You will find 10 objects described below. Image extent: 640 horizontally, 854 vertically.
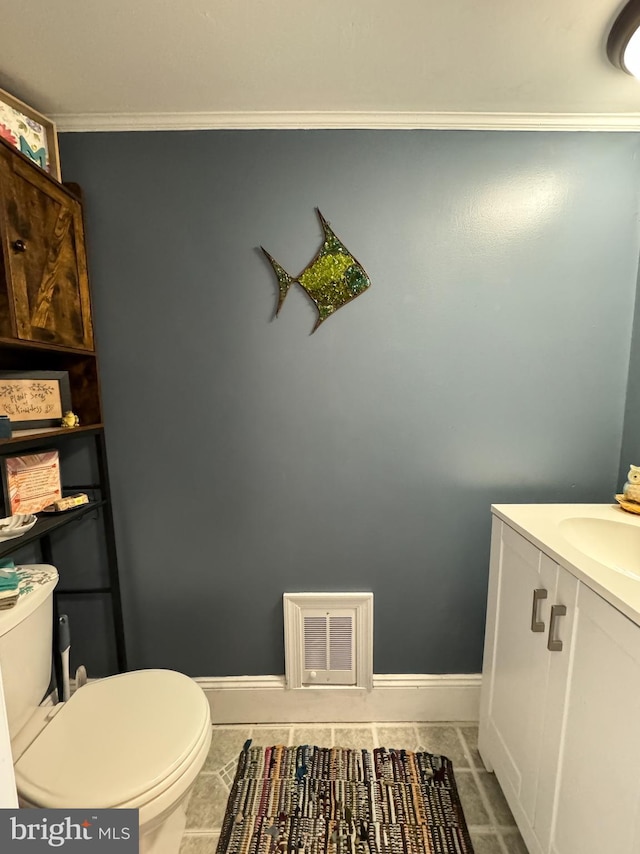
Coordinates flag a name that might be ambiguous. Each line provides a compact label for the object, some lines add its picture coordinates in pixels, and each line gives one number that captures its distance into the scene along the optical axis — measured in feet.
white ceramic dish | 3.30
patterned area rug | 3.66
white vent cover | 4.83
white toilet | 2.79
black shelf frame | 3.61
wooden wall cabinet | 3.23
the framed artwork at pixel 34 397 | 3.60
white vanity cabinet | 2.35
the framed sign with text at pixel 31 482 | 3.61
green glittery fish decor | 4.35
